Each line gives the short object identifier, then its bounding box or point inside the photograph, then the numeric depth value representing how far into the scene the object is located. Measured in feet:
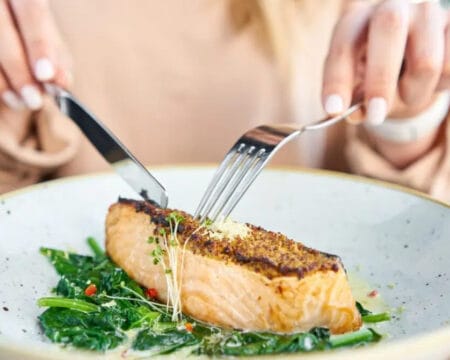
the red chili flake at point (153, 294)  1.41
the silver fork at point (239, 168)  1.42
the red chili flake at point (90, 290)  1.38
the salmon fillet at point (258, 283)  1.26
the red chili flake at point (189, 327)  1.27
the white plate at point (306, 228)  1.34
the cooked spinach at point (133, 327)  1.20
